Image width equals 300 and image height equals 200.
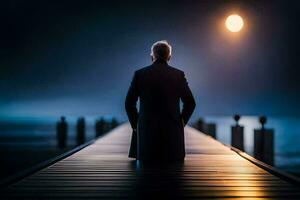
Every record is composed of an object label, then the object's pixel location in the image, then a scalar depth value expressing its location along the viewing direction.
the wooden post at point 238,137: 14.25
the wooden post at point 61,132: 21.61
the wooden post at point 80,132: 24.55
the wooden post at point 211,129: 20.36
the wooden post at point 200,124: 25.54
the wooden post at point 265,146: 12.08
